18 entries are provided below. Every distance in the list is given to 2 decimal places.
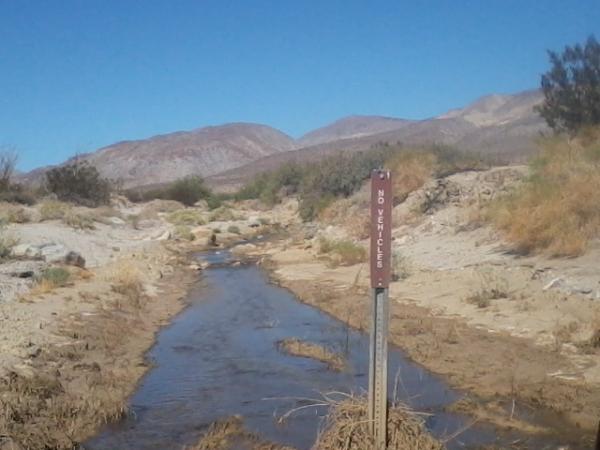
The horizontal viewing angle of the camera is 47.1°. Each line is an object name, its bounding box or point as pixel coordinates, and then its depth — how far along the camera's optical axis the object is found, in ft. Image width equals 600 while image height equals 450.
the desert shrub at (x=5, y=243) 55.41
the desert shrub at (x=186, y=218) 127.54
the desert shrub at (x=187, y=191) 182.29
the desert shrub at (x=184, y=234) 103.37
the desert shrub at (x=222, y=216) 136.36
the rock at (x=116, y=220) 102.75
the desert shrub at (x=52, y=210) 87.86
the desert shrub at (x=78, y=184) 116.20
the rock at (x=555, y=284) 40.11
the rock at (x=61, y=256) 58.49
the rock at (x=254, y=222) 125.39
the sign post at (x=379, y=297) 19.04
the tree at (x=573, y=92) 86.58
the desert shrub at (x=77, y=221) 85.81
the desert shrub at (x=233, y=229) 115.24
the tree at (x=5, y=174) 99.40
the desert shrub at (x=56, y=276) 48.62
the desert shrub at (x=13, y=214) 80.23
